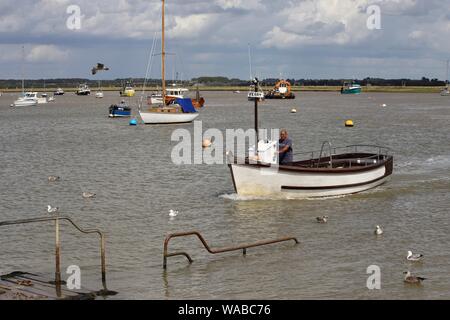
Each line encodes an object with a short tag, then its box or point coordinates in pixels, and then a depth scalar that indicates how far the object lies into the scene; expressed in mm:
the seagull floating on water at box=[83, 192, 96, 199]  30656
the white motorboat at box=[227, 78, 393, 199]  26969
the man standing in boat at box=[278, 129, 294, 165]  27734
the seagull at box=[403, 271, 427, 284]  17344
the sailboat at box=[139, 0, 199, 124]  73812
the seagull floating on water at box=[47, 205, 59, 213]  26703
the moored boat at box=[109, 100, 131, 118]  98625
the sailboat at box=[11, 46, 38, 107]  145750
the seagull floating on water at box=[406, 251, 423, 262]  19266
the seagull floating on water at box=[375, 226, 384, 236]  22875
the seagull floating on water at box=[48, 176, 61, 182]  36125
